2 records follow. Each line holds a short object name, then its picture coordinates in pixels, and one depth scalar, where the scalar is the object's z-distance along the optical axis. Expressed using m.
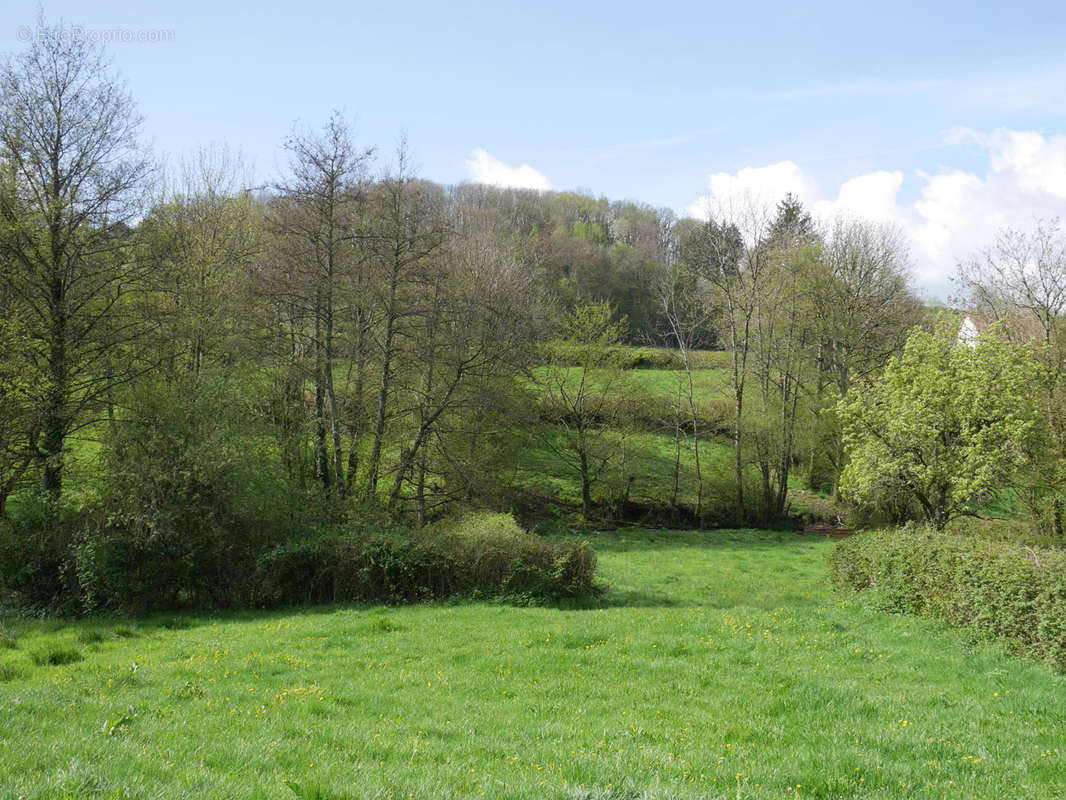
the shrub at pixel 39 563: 15.53
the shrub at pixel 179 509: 15.48
